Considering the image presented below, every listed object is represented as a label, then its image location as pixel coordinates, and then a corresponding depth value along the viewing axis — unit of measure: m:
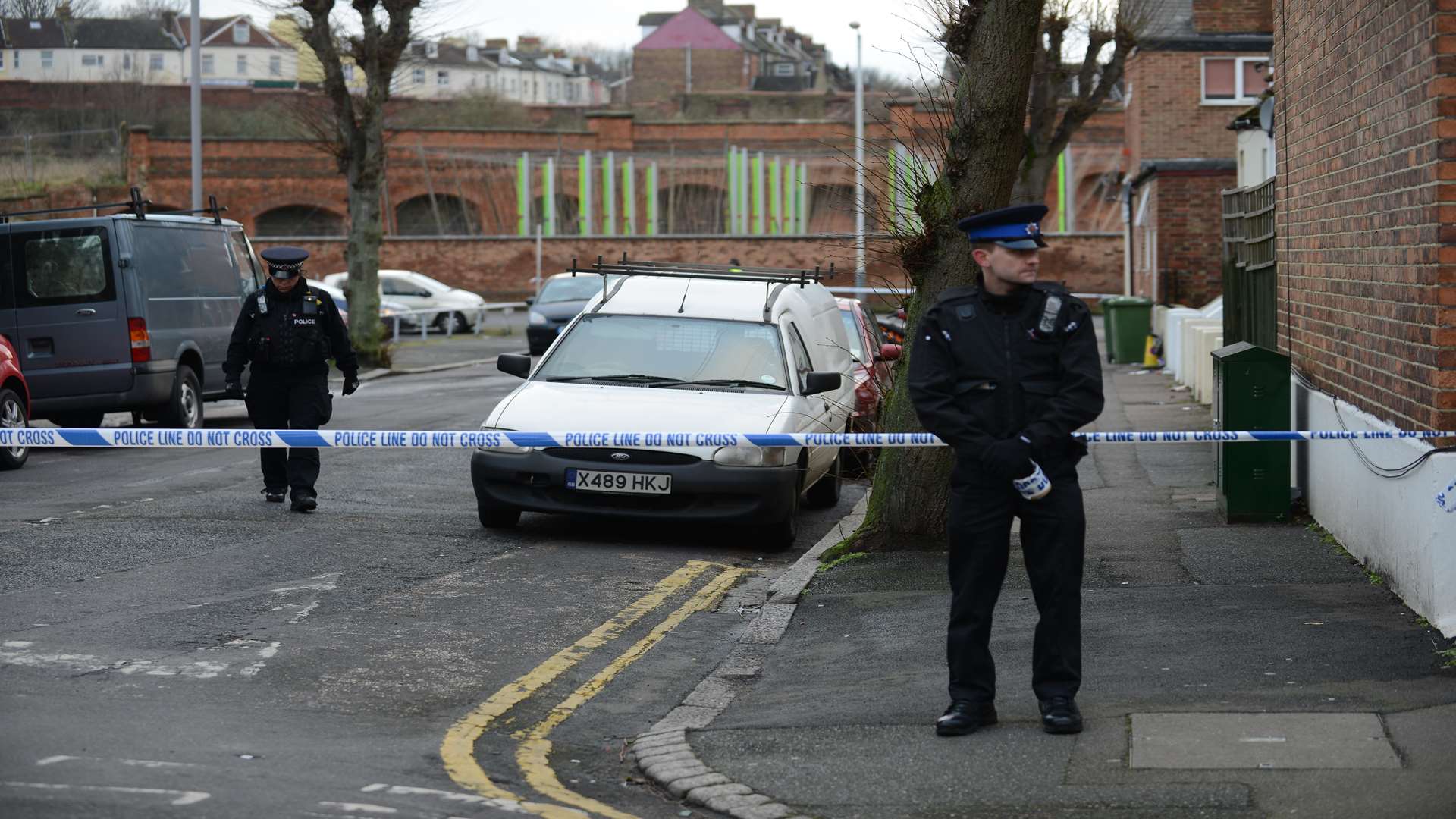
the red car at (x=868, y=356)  13.69
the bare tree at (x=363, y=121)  27.84
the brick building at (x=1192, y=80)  38.62
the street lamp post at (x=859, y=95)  45.44
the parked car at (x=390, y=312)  37.47
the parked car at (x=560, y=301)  30.91
